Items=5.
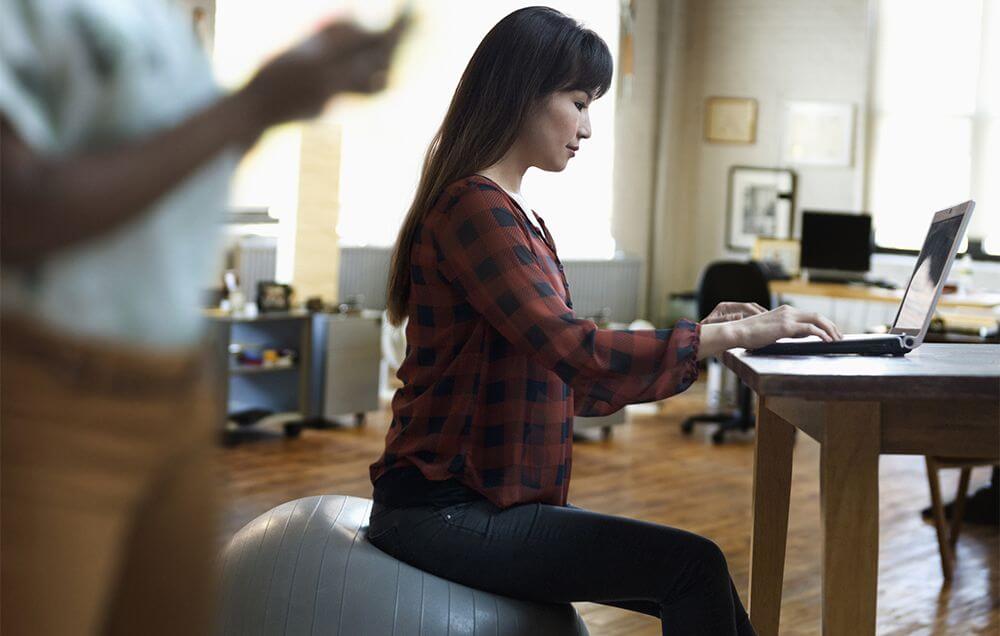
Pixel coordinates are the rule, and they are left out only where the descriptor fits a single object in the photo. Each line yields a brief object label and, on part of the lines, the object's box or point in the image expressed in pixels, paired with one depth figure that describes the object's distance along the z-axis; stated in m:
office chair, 5.87
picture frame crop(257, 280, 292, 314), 5.56
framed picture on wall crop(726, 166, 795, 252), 9.00
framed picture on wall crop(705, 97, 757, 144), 9.16
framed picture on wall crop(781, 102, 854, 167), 8.85
